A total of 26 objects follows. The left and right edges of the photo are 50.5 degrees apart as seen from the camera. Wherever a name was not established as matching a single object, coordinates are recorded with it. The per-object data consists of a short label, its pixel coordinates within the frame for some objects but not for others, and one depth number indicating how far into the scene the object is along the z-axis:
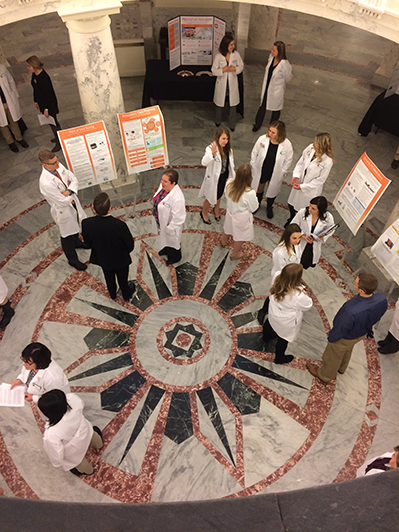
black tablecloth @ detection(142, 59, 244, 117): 8.27
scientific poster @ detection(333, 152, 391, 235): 4.90
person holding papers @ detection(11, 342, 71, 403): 3.60
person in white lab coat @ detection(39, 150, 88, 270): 5.03
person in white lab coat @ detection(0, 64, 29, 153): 7.01
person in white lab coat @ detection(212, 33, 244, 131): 7.24
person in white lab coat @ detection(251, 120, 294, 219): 5.59
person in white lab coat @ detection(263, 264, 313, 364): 3.94
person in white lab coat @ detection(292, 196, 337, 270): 4.83
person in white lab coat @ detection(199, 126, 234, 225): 5.51
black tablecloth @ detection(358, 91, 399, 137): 7.79
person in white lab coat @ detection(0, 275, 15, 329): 5.27
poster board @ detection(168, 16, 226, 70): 7.82
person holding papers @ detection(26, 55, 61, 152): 6.62
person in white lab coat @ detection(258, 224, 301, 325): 4.38
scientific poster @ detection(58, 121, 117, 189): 5.54
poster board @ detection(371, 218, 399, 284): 4.86
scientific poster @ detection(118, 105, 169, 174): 5.91
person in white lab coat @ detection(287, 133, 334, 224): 5.34
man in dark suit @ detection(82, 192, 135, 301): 4.44
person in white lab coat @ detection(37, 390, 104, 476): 3.21
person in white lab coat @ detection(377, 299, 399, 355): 5.08
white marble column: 5.16
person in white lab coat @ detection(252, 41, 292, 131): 7.05
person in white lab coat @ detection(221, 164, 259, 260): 5.00
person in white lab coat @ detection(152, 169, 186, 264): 5.02
